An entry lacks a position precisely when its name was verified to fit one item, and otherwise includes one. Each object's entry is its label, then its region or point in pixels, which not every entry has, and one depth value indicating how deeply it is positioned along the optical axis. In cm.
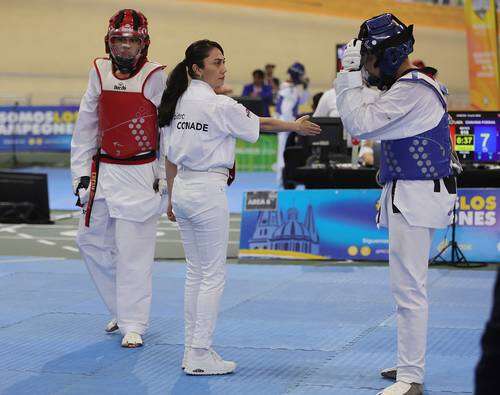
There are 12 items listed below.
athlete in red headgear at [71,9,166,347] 677
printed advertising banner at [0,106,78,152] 2067
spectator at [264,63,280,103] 2239
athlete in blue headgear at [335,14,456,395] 529
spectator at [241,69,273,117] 2219
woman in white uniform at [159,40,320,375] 583
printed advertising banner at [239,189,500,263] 1048
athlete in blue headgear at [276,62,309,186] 1683
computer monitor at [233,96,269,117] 1788
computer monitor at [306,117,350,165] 1096
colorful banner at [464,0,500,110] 1934
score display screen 1012
